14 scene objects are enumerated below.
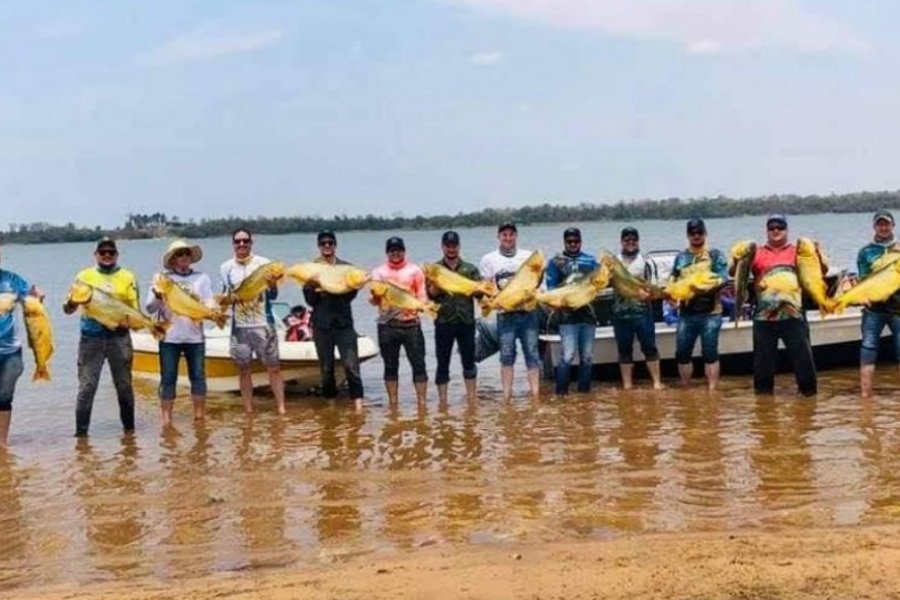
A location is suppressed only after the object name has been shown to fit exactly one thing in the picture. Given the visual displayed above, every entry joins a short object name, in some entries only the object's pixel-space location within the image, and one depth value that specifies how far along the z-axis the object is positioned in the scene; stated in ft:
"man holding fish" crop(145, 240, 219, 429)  32.12
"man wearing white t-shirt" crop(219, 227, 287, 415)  33.24
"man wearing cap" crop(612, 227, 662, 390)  36.37
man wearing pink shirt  33.73
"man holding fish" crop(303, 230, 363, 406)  33.83
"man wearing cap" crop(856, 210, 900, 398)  32.58
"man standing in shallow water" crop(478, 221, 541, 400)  34.71
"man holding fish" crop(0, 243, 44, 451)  30.25
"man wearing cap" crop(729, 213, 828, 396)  32.30
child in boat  43.11
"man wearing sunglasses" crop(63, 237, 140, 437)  31.76
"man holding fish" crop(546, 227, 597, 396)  34.94
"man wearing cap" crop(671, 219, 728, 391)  34.65
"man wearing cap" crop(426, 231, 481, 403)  34.22
